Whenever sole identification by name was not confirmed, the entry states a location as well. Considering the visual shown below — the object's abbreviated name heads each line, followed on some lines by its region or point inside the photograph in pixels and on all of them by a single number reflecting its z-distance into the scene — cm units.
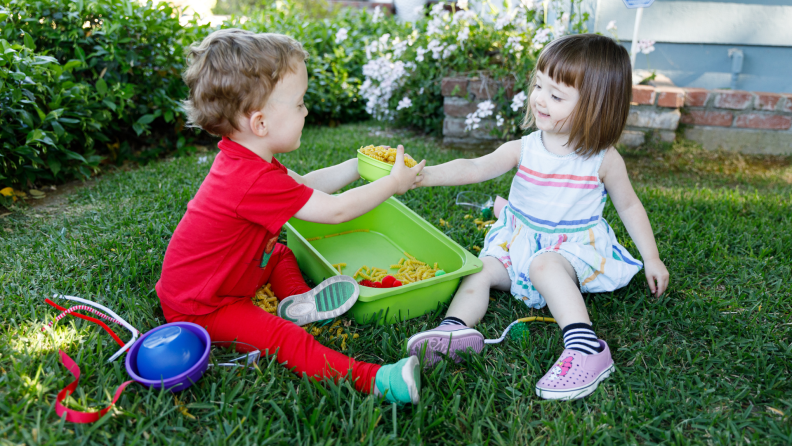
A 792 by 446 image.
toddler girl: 171
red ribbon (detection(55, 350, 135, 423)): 121
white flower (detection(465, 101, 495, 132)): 351
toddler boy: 150
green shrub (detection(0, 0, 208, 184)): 254
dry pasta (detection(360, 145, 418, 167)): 176
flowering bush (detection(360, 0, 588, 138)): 357
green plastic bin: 175
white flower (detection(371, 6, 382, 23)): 518
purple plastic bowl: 131
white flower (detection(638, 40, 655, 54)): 371
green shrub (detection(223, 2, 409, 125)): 455
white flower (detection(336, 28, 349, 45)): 472
